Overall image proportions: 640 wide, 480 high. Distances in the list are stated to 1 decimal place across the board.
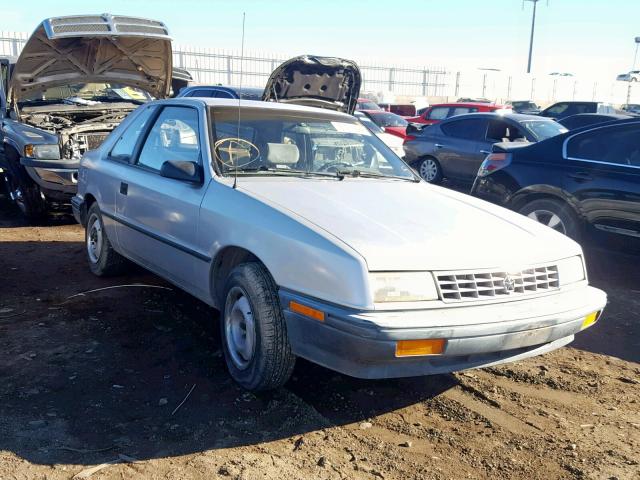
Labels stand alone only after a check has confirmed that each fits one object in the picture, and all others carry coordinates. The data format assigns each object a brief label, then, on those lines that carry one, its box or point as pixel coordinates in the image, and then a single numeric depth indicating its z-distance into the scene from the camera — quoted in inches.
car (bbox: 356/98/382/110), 912.5
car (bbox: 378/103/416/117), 1028.5
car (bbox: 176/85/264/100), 438.9
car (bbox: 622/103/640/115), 1211.7
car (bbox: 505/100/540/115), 1162.6
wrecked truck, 285.6
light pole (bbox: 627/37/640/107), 1863.4
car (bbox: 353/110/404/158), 469.5
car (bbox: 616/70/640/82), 1336.1
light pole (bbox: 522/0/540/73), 2102.6
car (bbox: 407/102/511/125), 693.3
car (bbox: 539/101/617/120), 830.5
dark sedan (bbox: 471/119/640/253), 230.1
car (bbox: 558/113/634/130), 567.8
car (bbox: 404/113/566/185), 409.6
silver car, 118.1
